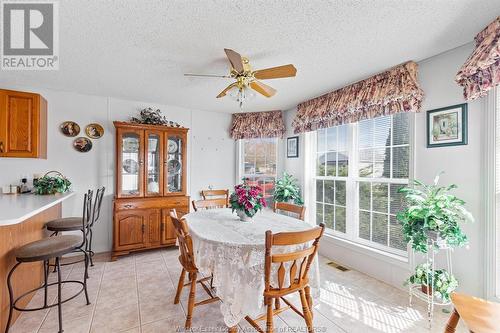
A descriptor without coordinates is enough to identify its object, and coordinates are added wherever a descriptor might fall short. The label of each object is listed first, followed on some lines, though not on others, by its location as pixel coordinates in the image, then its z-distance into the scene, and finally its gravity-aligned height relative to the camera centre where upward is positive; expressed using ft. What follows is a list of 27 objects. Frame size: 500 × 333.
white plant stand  6.35 -3.47
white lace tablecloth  5.11 -2.32
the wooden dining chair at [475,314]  3.65 -2.46
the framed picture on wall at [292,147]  13.60 +1.18
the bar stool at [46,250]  5.70 -2.20
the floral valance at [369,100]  7.86 +2.67
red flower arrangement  7.25 -1.06
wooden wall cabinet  9.25 +1.70
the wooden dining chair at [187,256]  5.94 -2.52
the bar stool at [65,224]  8.36 -2.18
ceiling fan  6.28 +2.67
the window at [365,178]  8.97 -0.50
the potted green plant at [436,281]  6.54 -3.30
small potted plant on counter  9.68 -0.84
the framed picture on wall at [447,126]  6.86 +1.28
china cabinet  11.05 -1.04
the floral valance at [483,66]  5.53 +2.53
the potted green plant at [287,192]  12.62 -1.39
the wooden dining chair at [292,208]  8.23 -1.58
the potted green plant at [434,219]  6.20 -1.45
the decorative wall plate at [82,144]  11.34 +1.05
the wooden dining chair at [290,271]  4.83 -2.44
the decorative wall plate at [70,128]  11.12 +1.80
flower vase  7.45 -1.61
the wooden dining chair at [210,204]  9.76 -1.63
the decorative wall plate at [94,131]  11.58 +1.75
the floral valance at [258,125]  14.28 +2.58
